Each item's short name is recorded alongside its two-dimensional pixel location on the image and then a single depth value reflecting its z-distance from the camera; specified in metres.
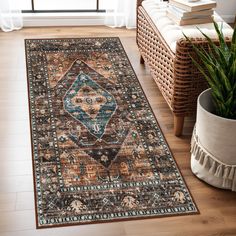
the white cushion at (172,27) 2.25
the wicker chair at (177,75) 2.16
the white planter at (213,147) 1.89
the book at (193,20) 2.42
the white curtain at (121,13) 3.53
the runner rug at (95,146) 1.92
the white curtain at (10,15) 3.41
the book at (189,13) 2.40
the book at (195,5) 2.39
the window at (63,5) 3.63
